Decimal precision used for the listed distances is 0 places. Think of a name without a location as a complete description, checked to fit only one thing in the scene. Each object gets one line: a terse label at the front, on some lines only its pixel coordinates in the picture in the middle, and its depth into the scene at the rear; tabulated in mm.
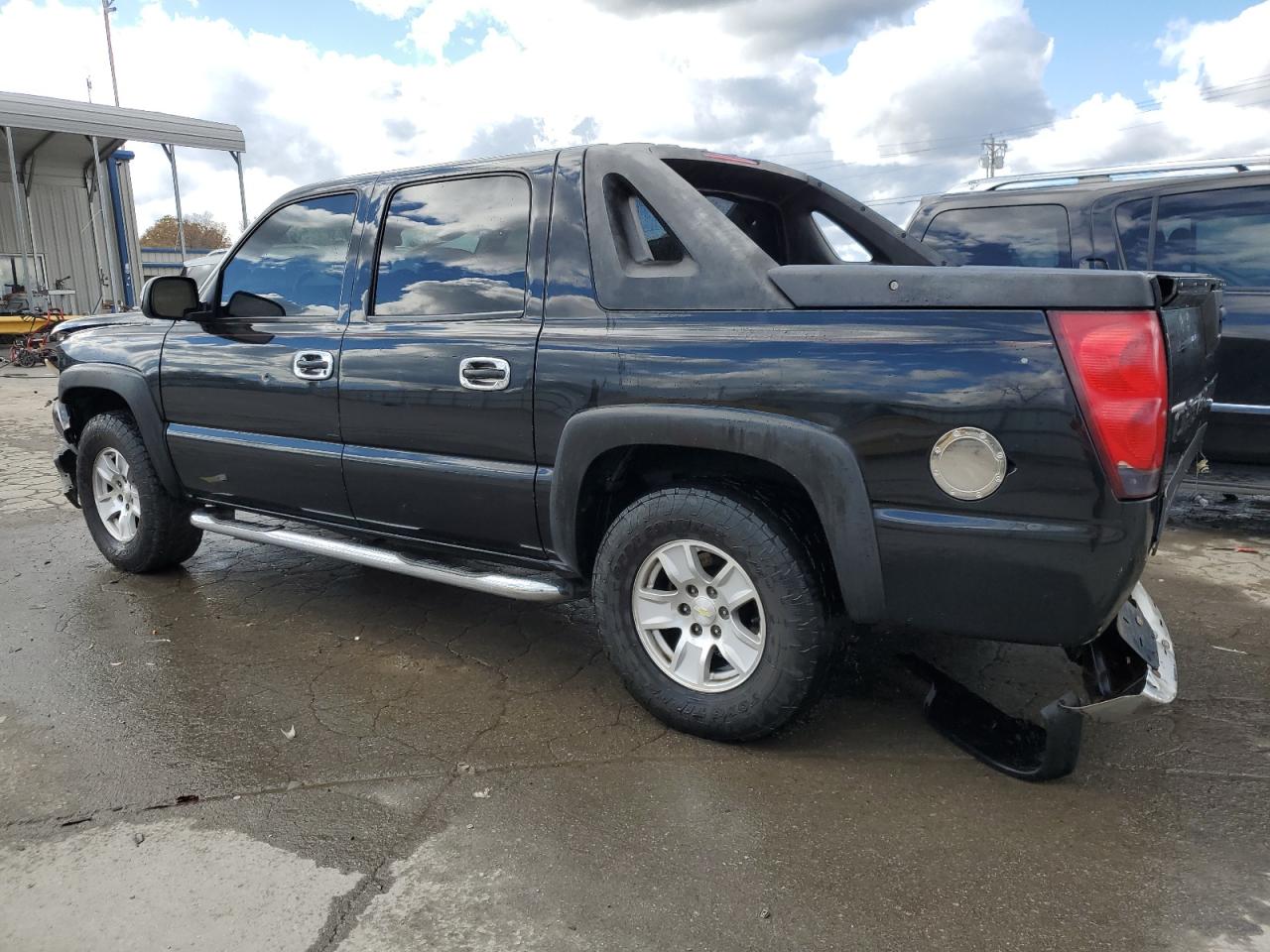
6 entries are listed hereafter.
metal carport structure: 17547
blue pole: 23297
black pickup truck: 2281
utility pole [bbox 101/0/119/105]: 38625
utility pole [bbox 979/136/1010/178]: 55938
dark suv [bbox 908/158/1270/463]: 4785
